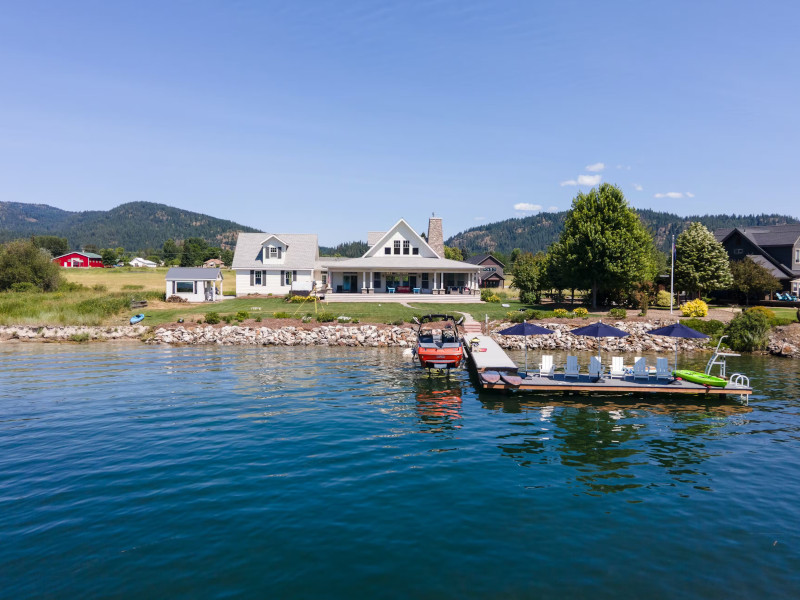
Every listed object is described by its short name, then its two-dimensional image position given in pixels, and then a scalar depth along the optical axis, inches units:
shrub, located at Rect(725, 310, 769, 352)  1391.5
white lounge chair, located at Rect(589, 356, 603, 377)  900.0
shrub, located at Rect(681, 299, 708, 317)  1660.9
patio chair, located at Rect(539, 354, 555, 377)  931.3
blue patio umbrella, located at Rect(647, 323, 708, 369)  899.4
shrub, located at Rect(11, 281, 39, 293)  2145.7
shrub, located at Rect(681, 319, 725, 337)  1485.0
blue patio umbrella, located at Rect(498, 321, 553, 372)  961.5
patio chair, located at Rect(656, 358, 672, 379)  892.6
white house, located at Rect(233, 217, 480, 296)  2142.0
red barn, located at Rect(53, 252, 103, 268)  5689.0
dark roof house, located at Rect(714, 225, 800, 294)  2272.4
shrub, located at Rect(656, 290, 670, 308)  2102.6
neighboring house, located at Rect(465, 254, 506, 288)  3700.8
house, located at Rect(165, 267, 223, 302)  2098.9
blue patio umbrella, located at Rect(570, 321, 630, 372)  903.1
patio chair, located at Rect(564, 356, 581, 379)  902.4
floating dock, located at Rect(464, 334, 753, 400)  846.5
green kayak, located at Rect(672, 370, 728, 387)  850.1
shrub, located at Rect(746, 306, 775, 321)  1513.3
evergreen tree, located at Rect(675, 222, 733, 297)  1975.9
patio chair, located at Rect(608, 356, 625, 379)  892.6
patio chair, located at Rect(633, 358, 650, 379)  888.3
